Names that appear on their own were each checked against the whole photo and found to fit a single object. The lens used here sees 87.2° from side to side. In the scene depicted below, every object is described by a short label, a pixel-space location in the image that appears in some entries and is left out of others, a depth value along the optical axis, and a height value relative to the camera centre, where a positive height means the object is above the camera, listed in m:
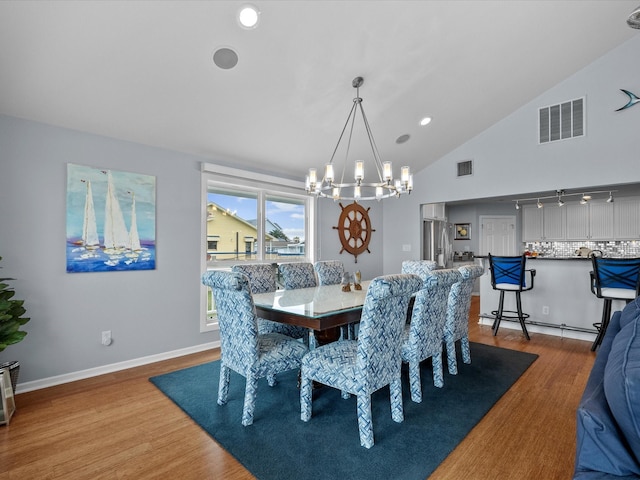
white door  7.52 +0.11
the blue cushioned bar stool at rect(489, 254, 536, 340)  4.31 -0.51
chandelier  2.86 +0.55
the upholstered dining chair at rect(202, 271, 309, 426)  2.22 -0.71
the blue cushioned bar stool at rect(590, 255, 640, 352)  3.56 -0.44
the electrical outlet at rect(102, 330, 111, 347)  3.25 -0.92
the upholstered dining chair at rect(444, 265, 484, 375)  3.13 -0.67
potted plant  2.40 -0.59
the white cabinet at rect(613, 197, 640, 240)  5.82 +0.35
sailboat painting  3.08 +0.22
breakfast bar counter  4.33 -0.83
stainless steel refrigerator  6.31 -0.04
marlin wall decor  3.94 +1.63
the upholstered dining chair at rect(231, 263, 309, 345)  3.29 -0.46
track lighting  4.66 +0.67
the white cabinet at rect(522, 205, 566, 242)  6.66 +0.33
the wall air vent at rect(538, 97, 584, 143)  4.34 +1.57
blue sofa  0.81 -0.48
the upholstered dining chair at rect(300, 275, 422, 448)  2.01 -0.77
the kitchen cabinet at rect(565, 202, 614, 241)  6.10 +0.34
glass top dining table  2.27 -0.49
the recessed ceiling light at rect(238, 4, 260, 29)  2.39 +1.64
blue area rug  1.88 -1.25
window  4.16 +0.30
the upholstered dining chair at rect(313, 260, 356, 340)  4.00 -0.37
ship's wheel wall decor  5.76 +0.21
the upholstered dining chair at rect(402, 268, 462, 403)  2.54 -0.64
